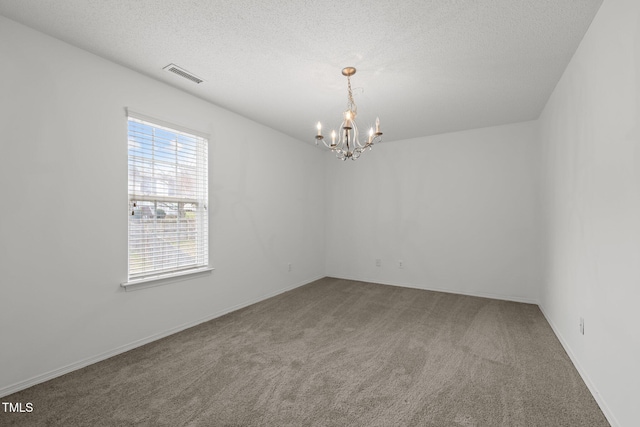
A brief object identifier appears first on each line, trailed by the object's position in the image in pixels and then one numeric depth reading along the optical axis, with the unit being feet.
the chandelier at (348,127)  7.83
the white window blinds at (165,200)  8.98
